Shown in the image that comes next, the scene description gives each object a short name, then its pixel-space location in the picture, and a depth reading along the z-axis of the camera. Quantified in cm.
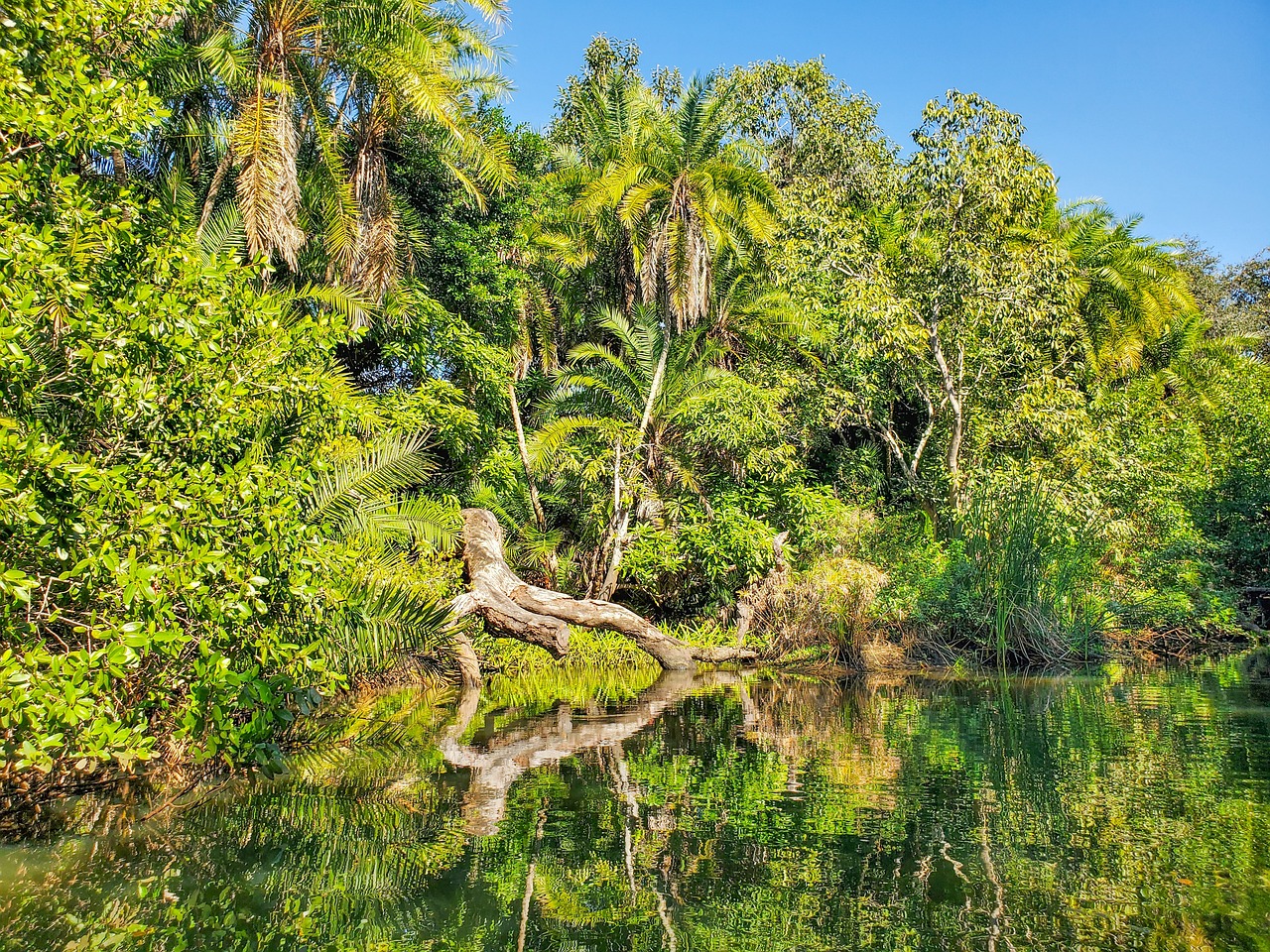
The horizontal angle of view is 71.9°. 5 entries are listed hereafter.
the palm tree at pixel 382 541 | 705
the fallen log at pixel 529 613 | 1169
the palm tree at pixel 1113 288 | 2189
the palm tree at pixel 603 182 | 1736
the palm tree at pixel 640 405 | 1731
